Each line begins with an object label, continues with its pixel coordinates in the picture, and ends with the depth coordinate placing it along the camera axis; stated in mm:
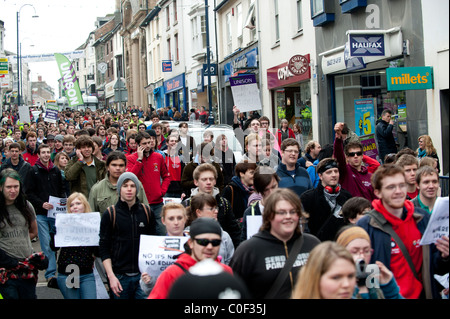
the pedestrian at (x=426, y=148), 11203
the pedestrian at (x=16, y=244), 5902
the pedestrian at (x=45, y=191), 8812
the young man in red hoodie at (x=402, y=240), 4637
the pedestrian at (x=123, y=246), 5934
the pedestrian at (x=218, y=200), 6609
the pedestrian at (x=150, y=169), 9039
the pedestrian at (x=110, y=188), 7205
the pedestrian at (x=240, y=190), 7434
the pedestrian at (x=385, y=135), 13953
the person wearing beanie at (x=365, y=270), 3936
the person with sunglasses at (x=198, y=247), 4023
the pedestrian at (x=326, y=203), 6164
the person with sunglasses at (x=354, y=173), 7285
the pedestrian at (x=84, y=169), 8859
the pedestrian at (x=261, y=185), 6094
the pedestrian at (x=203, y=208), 5781
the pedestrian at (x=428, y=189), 5750
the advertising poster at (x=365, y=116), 16812
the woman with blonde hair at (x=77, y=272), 6285
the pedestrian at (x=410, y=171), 6895
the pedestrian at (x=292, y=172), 7355
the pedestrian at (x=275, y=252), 4223
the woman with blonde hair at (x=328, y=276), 3393
